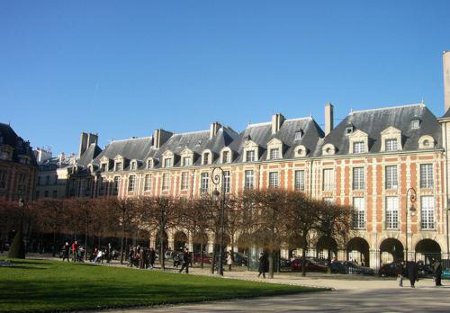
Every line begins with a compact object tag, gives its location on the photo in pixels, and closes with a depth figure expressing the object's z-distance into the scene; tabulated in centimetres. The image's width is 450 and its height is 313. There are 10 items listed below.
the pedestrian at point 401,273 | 2219
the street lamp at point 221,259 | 2453
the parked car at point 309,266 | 3316
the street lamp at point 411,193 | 3492
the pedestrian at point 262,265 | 2495
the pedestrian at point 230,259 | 3164
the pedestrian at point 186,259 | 2558
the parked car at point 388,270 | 3127
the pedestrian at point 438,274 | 2340
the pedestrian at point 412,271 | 2208
